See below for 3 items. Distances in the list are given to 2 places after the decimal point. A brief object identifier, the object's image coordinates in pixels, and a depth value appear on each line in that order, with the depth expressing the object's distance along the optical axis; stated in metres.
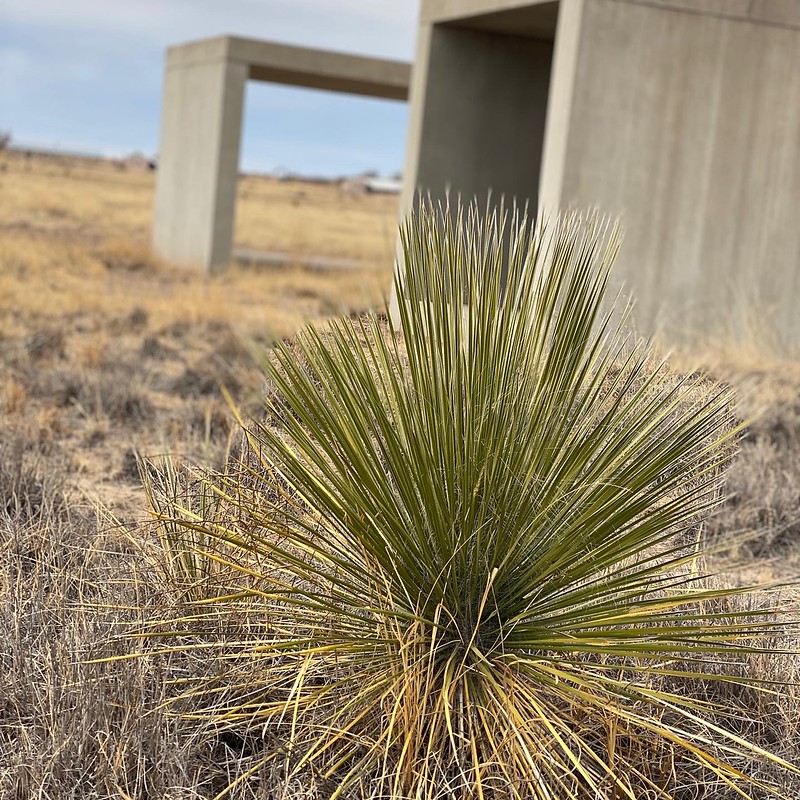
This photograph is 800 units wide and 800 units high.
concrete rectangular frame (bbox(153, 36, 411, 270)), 18.31
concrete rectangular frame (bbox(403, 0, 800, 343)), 9.59
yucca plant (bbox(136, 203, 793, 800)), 2.78
